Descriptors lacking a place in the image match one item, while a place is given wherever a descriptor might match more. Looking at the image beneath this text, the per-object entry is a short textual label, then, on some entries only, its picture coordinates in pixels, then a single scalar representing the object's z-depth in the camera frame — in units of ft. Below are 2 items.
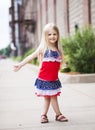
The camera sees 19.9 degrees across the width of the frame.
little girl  14.47
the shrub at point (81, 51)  32.63
